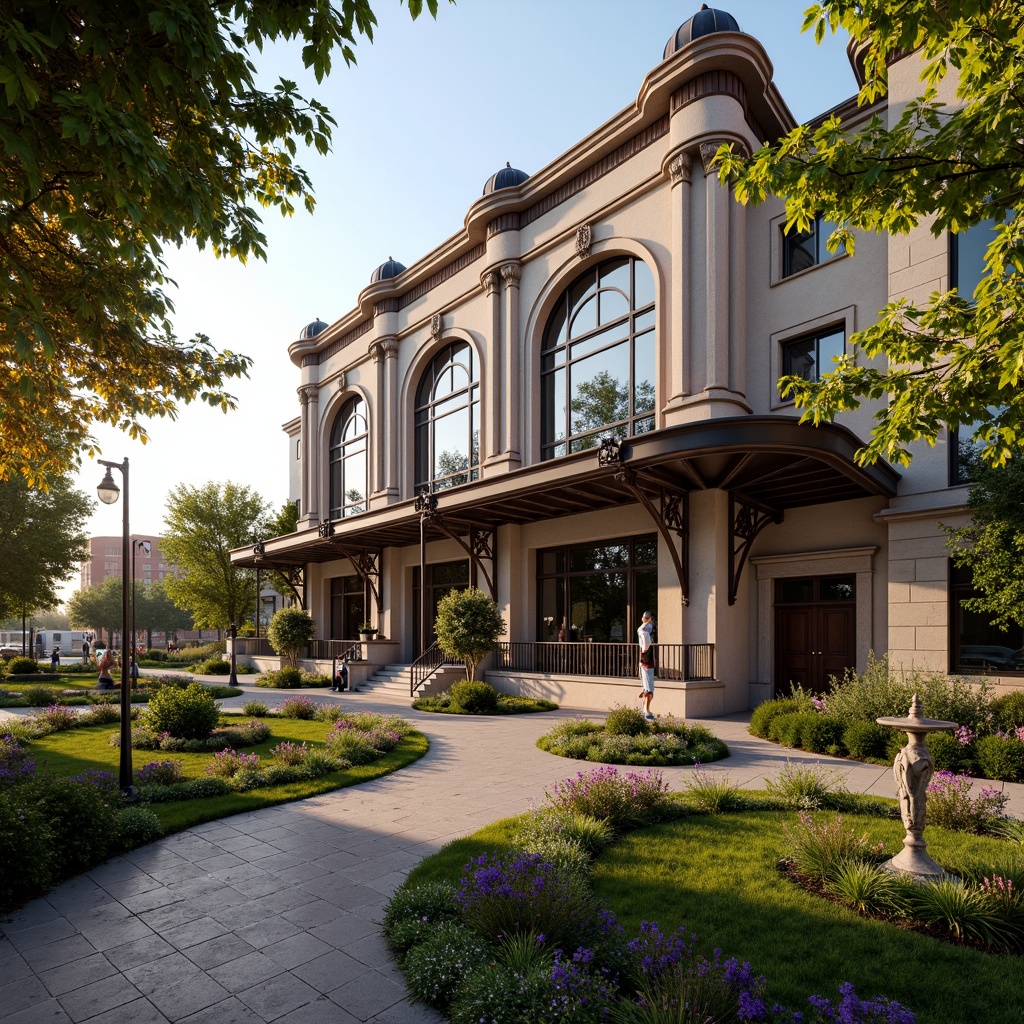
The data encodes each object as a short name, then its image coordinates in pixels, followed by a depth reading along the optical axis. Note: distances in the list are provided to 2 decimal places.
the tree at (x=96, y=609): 69.94
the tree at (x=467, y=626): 18.25
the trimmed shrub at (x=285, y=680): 24.31
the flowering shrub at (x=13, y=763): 7.21
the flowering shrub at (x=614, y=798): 7.01
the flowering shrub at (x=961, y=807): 6.66
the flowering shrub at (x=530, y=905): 4.31
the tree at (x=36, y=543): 28.44
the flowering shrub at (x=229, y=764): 9.73
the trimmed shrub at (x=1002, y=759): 8.88
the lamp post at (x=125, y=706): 8.18
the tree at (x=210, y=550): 37.50
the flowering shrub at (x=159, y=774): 9.16
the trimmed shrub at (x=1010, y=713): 9.97
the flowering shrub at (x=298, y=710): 15.84
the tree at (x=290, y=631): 26.69
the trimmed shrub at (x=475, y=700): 16.53
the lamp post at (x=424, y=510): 19.66
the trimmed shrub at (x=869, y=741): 10.25
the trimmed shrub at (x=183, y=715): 12.59
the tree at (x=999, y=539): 9.53
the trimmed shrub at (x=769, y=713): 12.08
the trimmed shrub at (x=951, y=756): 9.13
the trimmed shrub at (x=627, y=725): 11.65
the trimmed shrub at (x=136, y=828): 6.86
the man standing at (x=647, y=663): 13.48
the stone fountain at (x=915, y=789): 5.33
